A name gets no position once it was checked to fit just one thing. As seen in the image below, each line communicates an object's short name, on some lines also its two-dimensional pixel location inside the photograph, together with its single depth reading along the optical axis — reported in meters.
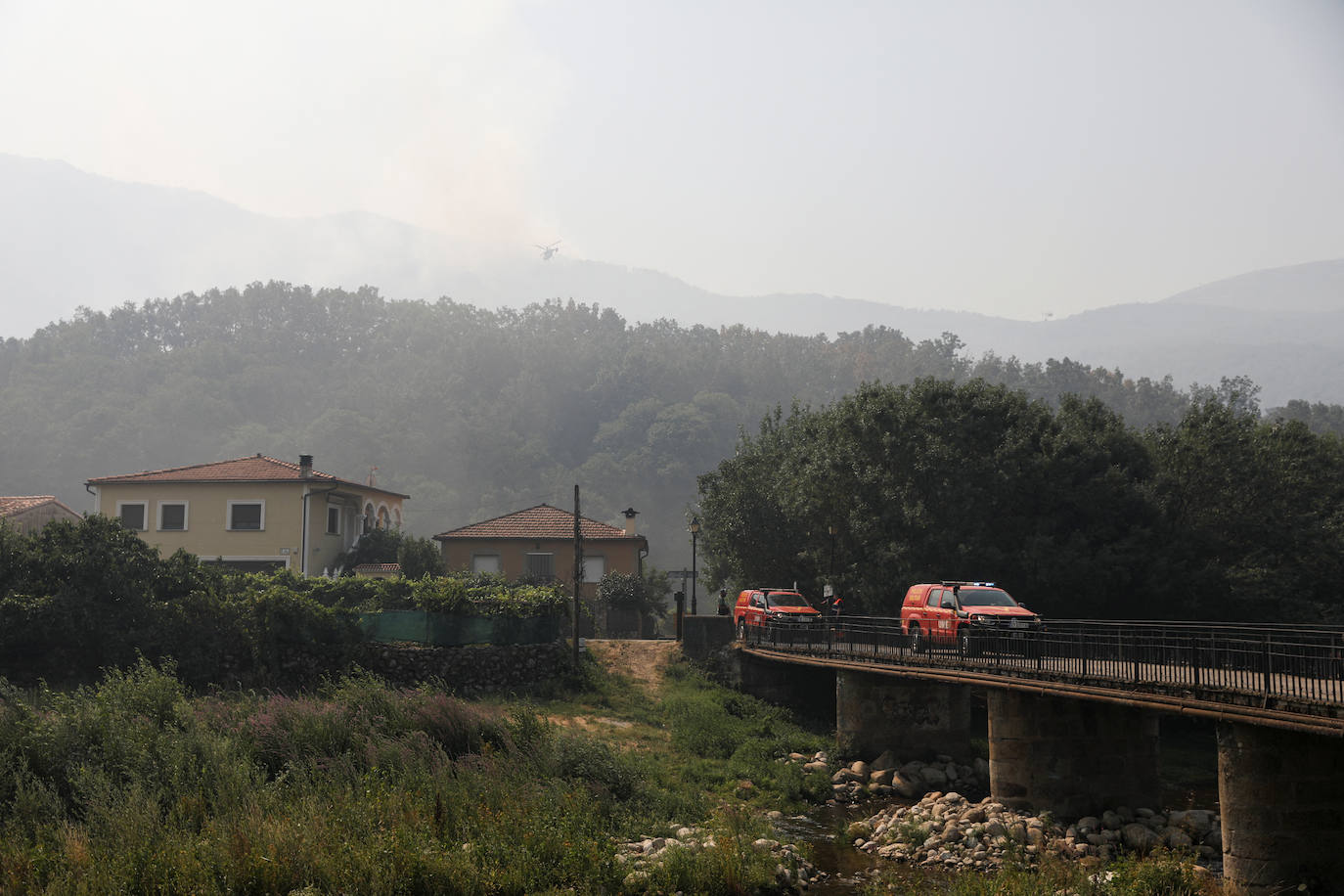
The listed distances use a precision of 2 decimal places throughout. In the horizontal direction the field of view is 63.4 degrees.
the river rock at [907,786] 27.98
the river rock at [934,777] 28.50
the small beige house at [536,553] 55.00
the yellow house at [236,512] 49.19
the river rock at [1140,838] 21.27
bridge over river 16.81
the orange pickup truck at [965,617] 26.00
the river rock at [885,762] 29.80
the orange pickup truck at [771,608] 38.53
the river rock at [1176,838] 21.02
